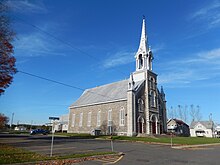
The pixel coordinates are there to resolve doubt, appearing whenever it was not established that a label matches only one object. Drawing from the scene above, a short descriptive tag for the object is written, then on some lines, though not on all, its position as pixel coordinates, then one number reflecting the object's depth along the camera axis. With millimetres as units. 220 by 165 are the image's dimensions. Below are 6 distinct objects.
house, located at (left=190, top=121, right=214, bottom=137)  81388
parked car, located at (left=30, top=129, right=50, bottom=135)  45656
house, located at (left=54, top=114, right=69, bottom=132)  73719
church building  37281
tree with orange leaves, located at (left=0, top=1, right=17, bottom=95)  20183
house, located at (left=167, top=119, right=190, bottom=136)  66769
